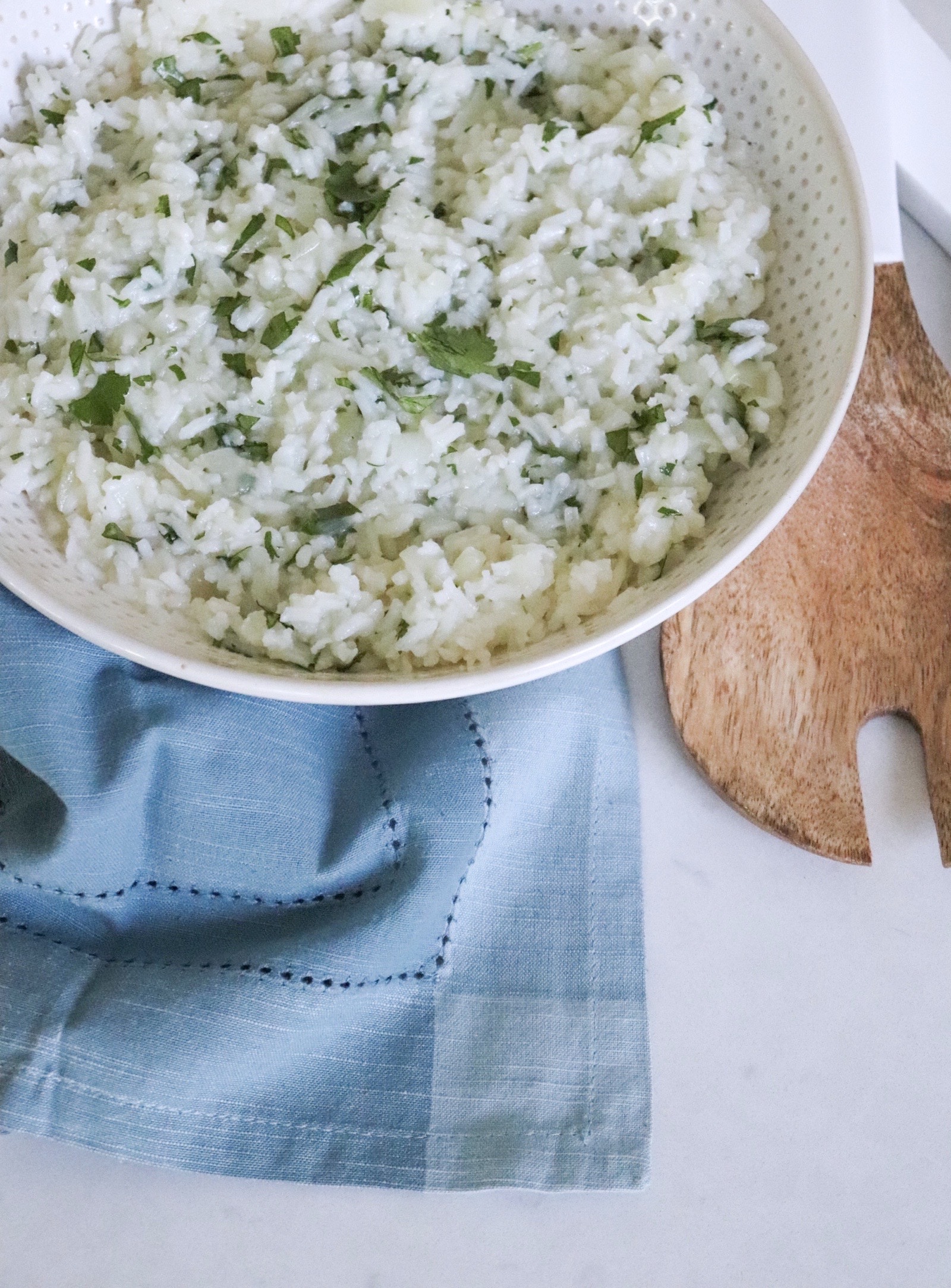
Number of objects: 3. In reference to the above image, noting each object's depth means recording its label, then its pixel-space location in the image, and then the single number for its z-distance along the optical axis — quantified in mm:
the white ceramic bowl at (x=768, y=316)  503
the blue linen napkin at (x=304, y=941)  531
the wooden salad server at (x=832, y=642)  573
